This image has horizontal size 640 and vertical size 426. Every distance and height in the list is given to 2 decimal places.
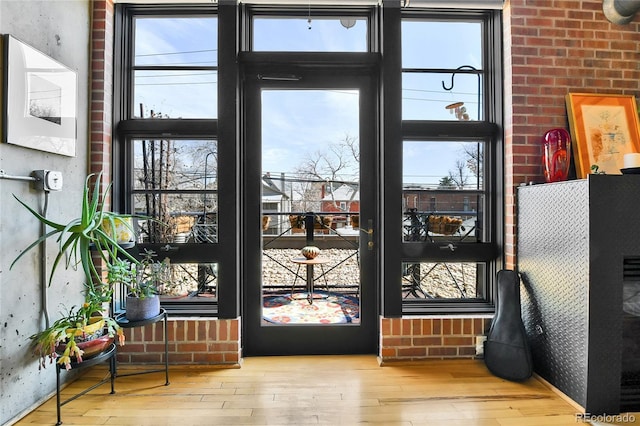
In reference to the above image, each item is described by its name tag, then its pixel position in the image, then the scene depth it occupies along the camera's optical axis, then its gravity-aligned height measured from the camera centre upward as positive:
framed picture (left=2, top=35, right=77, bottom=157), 1.55 +0.63
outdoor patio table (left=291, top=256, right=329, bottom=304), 2.50 -0.46
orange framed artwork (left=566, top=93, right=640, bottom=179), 2.13 +0.59
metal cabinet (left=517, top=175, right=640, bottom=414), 1.66 -0.38
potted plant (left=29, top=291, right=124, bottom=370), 1.57 -0.60
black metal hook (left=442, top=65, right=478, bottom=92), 2.38 +1.10
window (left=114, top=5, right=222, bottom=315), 2.31 +0.73
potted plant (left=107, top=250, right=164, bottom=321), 1.81 -0.41
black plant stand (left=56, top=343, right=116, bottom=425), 1.58 -0.75
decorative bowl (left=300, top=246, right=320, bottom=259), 2.44 -0.26
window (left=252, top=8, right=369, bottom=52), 2.36 +1.37
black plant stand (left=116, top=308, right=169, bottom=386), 1.81 -0.59
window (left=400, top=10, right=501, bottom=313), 2.37 +0.53
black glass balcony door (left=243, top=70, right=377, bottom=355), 2.35 +0.15
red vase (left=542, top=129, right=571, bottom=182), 2.02 +0.40
